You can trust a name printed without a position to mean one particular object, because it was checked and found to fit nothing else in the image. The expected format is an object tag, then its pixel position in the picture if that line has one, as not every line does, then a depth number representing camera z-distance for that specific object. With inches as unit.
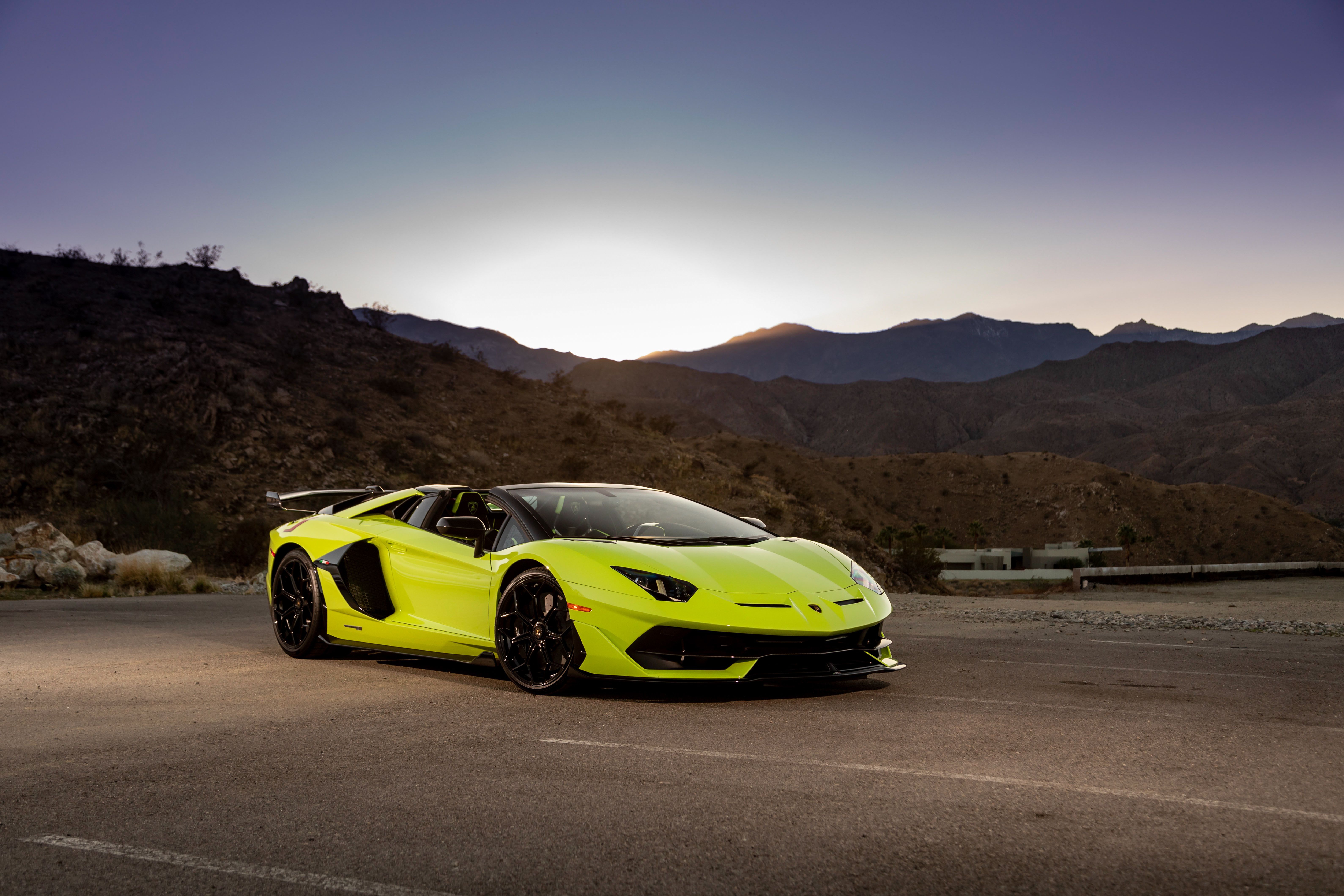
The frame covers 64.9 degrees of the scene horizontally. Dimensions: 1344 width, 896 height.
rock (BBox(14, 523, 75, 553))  744.3
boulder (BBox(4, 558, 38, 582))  665.0
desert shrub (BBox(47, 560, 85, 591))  658.8
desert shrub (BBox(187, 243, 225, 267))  2016.5
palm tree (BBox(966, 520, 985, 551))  3516.2
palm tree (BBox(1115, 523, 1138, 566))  2984.7
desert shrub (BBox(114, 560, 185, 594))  663.1
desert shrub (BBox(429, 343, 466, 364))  1958.7
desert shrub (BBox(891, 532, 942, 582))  1898.4
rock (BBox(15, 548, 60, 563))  679.7
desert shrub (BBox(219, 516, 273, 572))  979.9
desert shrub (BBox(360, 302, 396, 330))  2046.0
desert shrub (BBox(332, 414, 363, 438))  1487.5
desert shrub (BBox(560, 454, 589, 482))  1584.6
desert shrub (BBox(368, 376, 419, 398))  1710.1
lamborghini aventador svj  252.1
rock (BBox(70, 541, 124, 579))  706.2
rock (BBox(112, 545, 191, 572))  711.7
